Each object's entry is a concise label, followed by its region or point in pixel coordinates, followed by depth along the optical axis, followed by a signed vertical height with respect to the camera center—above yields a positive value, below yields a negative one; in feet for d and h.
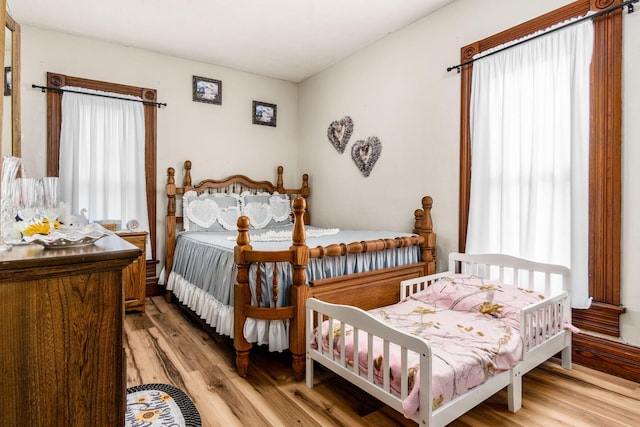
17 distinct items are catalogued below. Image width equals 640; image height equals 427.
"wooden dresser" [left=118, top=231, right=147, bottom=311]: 10.65 -2.11
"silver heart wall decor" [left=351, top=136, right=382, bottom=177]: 11.81 +2.03
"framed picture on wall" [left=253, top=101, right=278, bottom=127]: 14.80 +4.19
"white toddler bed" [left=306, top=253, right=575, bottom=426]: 4.79 -2.12
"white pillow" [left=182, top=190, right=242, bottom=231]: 12.48 +0.02
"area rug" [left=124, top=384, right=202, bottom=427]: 5.49 -3.25
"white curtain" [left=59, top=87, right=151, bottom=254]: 10.99 +1.77
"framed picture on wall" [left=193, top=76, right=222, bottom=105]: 13.37 +4.68
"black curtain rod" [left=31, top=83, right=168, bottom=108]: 10.70 +3.79
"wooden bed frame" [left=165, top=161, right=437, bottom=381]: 6.84 -1.51
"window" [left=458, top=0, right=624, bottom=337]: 6.71 +0.80
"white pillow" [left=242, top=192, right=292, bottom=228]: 13.36 +0.10
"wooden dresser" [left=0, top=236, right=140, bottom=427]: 2.60 -0.98
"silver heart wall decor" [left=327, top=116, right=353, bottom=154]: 13.07 +3.02
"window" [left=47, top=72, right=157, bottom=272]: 10.87 +2.87
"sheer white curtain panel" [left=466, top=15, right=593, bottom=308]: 7.07 +1.33
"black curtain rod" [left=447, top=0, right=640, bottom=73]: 6.47 +3.81
